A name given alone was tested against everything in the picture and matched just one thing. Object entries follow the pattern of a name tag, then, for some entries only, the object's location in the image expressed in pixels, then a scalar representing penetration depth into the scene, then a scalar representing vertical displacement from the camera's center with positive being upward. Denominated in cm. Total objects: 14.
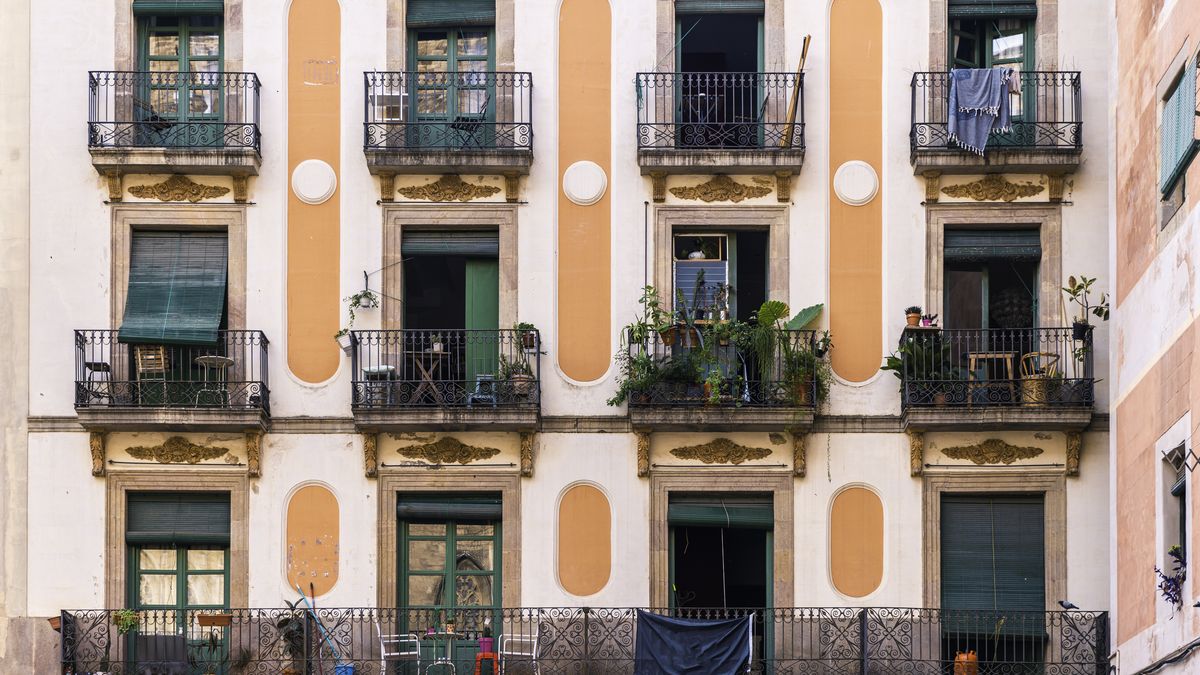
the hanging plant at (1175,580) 2336 -231
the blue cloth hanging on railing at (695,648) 2641 -338
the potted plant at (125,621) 2683 -310
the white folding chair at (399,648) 2678 -347
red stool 2659 -352
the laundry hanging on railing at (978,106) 2766 +302
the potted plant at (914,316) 2748 +48
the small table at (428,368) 2725 -14
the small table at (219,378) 2750 -26
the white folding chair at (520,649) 2683 -346
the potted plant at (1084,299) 2731 +68
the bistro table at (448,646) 2691 -345
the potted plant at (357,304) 2788 +64
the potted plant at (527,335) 2764 +25
